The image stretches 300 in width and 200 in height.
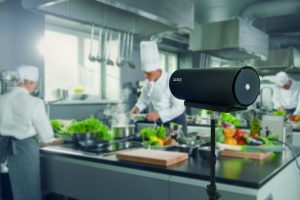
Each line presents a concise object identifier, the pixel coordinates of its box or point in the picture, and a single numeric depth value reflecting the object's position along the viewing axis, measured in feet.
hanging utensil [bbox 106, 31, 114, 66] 9.01
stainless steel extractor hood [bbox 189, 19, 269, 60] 11.10
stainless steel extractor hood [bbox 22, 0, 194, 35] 6.74
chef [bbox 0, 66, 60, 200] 6.21
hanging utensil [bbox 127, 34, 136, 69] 9.69
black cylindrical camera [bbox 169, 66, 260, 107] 2.69
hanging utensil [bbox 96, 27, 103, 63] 8.47
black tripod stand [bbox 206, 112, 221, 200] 2.81
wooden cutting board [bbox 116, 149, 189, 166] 4.71
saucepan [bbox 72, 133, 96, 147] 6.41
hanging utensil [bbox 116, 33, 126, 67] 9.33
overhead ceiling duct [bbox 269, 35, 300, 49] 18.06
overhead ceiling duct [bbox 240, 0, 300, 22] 11.71
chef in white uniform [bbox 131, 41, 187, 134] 9.27
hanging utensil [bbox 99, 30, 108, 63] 8.56
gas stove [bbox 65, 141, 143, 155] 5.81
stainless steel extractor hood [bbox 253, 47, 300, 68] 16.81
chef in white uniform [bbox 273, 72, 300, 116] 17.98
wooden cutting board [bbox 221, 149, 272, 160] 5.17
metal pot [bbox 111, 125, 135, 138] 7.14
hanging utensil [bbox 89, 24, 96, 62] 8.36
